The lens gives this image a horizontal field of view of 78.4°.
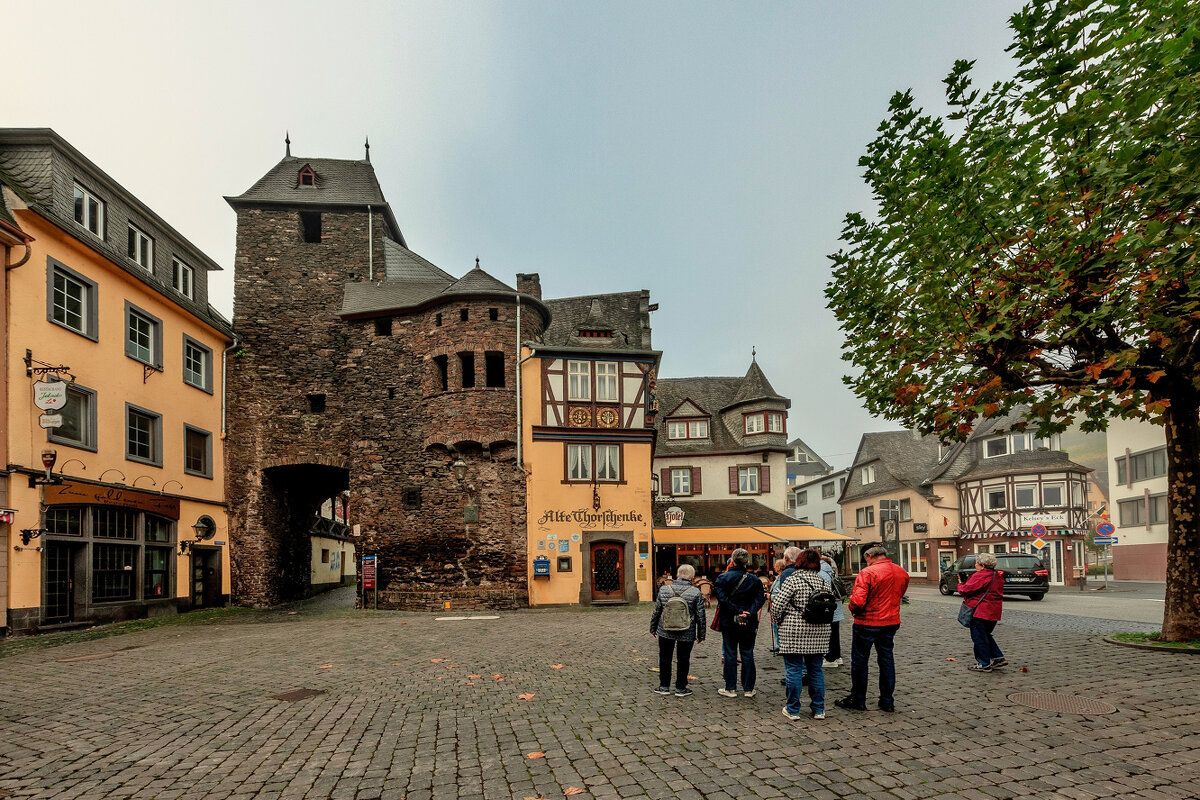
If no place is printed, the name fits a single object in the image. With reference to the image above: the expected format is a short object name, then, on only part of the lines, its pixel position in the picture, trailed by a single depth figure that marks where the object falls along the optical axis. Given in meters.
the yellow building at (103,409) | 16.25
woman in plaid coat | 7.15
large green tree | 8.10
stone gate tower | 24.30
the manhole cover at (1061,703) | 7.36
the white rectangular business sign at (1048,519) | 38.22
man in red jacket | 7.35
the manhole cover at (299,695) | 8.68
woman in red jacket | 9.47
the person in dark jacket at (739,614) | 8.06
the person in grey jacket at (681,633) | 8.34
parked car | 24.25
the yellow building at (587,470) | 24.45
